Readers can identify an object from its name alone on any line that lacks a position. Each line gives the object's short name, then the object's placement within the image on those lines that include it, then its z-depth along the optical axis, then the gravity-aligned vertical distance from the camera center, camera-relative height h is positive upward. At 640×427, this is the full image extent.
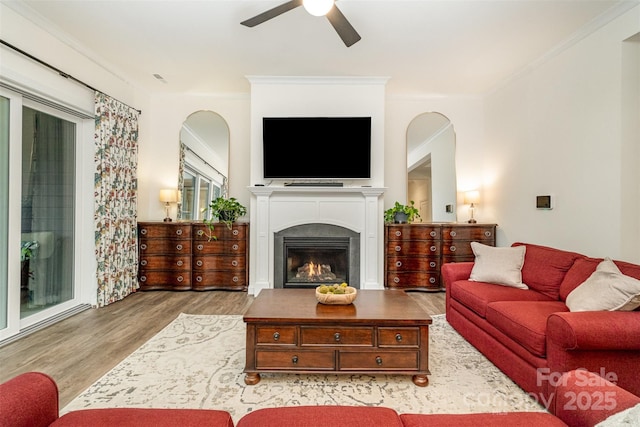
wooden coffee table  2.04 -0.80
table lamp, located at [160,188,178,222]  4.54 +0.36
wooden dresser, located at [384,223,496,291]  4.35 -0.42
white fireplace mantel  4.23 +0.04
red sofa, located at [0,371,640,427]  1.02 -0.67
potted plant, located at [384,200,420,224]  4.39 +0.09
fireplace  4.25 -0.39
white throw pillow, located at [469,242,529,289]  2.86 -0.43
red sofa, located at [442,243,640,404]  1.70 -0.65
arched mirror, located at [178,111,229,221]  4.86 +0.90
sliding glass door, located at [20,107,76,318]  3.00 +0.11
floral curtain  3.68 +0.29
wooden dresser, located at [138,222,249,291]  4.37 -0.50
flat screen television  4.20 +0.97
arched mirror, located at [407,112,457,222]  4.87 +0.82
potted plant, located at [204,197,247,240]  4.33 +0.12
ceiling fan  2.19 +1.51
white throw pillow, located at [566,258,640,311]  1.82 -0.44
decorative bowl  2.27 -0.55
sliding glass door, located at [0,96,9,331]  2.72 +0.14
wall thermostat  3.43 +0.20
